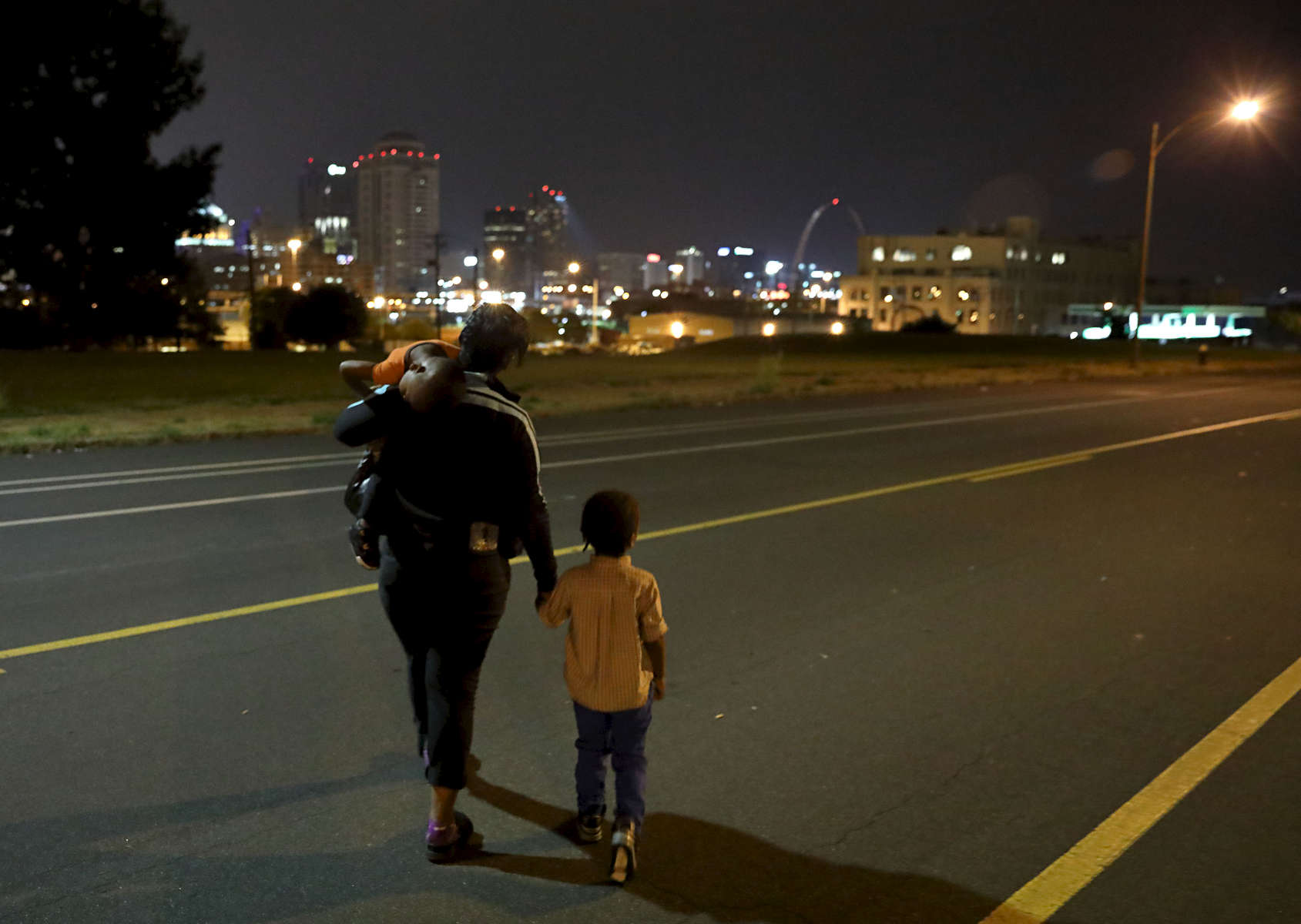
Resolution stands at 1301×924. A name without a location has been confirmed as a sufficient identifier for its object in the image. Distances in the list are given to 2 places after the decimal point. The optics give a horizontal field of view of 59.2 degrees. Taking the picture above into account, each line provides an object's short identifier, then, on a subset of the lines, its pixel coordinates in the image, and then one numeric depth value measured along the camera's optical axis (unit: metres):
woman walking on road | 3.74
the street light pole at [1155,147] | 28.34
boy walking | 3.90
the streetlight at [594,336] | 81.39
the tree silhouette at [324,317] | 60.66
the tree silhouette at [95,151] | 40.47
